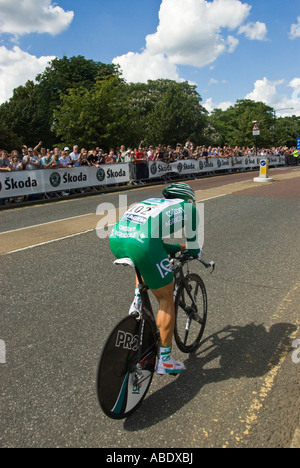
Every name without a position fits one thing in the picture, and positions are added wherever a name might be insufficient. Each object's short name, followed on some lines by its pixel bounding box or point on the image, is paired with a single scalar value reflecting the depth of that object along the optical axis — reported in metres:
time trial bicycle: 2.53
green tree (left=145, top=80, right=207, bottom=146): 58.12
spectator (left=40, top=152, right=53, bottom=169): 14.30
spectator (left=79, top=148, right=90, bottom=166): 15.97
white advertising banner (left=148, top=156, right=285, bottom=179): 20.54
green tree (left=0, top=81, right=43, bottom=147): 47.88
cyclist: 2.74
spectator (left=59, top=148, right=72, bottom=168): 15.02
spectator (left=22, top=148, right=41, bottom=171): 13.68
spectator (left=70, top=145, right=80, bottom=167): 15.61
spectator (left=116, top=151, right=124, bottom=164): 18.91
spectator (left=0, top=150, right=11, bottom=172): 12.80
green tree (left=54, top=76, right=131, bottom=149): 27.55
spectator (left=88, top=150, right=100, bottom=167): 16.36
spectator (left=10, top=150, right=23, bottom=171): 13.37
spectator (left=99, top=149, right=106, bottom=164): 17.34
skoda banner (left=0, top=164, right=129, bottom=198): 12.96
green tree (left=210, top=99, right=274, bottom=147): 70.62
